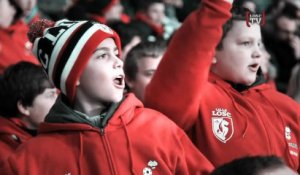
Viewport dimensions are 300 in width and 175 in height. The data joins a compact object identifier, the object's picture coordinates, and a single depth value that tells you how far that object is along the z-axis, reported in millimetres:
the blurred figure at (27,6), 11774
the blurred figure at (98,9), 13724
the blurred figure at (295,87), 8882
